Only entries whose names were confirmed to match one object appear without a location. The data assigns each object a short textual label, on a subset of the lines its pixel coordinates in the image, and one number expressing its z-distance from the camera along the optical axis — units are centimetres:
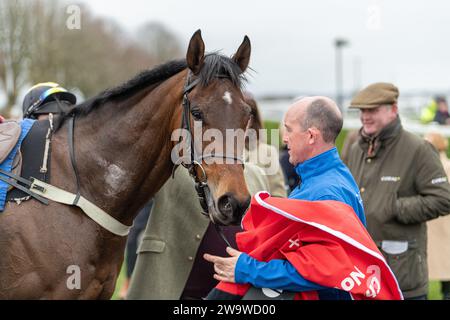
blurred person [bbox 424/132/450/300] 602
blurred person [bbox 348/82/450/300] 406
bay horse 288
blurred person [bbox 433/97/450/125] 1423
